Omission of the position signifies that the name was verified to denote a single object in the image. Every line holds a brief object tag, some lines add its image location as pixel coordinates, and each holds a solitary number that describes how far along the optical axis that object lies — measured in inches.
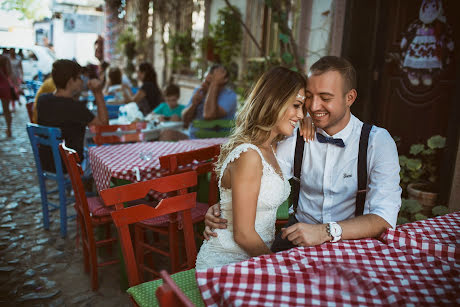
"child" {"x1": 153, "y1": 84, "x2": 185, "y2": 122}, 236.1
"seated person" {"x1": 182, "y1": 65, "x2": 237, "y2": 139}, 197.8
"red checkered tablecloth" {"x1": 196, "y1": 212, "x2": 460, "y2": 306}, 45.9
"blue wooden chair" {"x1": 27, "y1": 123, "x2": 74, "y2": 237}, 149.0
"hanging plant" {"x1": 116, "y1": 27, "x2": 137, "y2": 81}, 544.7
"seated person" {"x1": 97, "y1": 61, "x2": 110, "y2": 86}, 398.0
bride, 73.4
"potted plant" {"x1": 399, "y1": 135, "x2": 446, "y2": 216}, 154.9
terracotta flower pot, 153.6
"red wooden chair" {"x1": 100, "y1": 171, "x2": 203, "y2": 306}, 71.6
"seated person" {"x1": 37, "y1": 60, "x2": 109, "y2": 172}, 164.2
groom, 78.4
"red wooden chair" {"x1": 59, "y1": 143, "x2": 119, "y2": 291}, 116.1
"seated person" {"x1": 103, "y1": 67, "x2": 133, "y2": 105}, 287.3
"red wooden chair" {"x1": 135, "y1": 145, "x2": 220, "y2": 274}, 104.8
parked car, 657.6
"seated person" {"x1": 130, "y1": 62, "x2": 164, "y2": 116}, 269.6
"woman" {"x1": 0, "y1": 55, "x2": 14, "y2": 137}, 337.9
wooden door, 160.7
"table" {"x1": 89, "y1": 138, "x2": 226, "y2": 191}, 123.9
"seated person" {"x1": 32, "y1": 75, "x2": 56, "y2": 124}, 221.3
